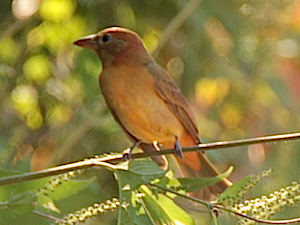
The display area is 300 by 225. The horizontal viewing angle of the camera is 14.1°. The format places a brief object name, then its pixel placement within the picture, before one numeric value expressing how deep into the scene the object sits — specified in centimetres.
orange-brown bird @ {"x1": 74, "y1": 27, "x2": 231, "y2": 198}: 602
